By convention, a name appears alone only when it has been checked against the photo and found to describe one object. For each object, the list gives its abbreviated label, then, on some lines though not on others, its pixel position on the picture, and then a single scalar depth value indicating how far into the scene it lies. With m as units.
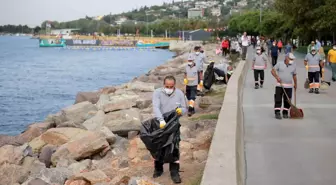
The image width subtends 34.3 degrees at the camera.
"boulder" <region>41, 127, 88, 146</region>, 12.97
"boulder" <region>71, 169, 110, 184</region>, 8.49
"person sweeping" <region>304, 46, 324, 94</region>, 16.92
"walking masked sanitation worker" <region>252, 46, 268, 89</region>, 18.52
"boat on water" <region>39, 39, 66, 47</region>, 151.55
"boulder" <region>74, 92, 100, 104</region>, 23.41
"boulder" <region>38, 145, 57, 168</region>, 11.68
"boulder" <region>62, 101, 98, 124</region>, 16.61
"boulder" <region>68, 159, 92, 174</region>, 9.92
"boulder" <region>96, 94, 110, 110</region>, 18.06
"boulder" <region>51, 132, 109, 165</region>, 11.02
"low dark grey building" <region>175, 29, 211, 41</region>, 133.84
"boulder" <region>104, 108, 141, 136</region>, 13.13
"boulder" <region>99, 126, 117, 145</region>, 11.87
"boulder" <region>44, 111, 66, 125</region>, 16.88
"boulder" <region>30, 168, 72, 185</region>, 9.08
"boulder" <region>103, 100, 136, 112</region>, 16.59
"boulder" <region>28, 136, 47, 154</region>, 12.77
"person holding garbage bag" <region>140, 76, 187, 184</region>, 7.43
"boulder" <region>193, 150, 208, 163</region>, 9.02
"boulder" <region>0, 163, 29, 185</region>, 10.14
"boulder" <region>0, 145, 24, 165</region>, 11.08
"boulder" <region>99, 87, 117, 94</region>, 25.59
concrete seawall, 6.07
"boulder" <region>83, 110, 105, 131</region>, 14.03
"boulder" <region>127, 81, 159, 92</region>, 22.86
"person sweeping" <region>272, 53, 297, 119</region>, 12.20
